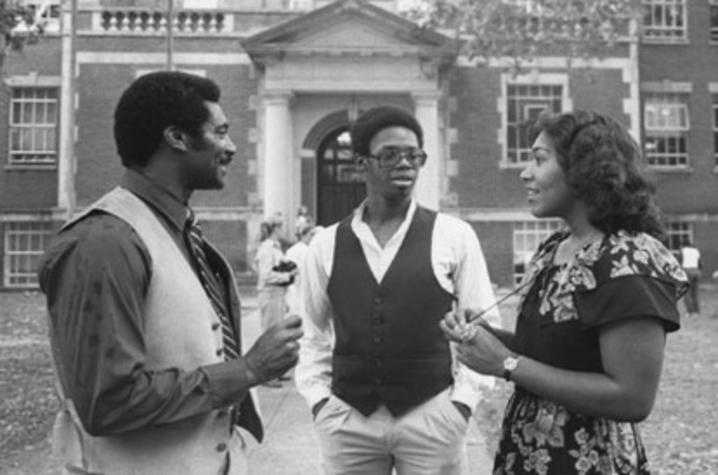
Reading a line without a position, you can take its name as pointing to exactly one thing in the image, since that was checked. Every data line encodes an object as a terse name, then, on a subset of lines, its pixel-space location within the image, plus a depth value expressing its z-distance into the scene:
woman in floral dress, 2.21
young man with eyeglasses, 3.14
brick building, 20.86
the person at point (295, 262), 9.09
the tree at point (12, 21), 9.69
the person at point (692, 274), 16.38
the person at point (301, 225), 11.21
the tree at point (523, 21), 17.34
